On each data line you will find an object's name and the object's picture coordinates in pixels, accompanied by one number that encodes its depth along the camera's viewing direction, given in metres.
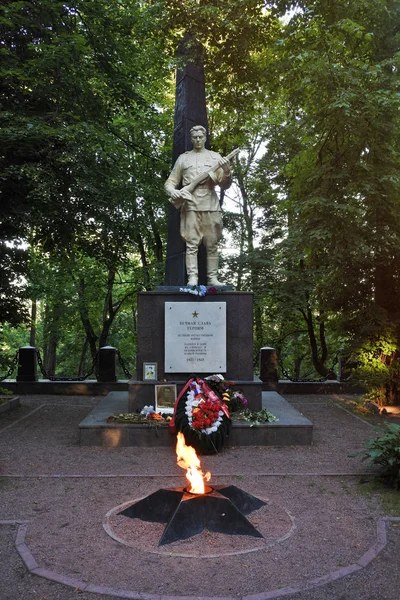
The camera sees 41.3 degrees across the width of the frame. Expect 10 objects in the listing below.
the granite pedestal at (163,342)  8.40
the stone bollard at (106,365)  13.28
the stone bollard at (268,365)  13.30
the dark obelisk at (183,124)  9.45
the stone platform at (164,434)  7.61
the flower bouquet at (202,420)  7.11
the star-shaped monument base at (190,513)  4.30
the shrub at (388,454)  5.59
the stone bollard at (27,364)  13.30
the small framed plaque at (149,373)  8.43
